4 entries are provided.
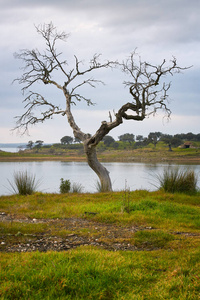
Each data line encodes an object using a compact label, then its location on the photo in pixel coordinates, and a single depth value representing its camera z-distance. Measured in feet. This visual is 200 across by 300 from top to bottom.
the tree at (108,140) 288.24
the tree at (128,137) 320.09
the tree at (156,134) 288.06
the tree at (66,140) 287.03
